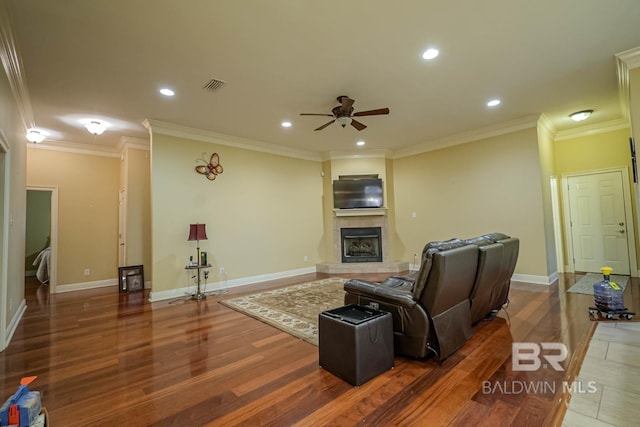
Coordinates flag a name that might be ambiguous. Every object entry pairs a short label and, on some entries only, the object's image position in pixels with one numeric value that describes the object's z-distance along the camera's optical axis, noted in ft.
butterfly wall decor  17.48
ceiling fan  12.81
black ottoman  6.75
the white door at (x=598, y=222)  17.87
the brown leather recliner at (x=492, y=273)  8.92
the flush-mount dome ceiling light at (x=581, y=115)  16.07
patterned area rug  10.78
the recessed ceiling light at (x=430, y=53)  9.91
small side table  15.43
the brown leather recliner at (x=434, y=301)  7.40
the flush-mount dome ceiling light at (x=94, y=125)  15.35
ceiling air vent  11.65
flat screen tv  22.65
